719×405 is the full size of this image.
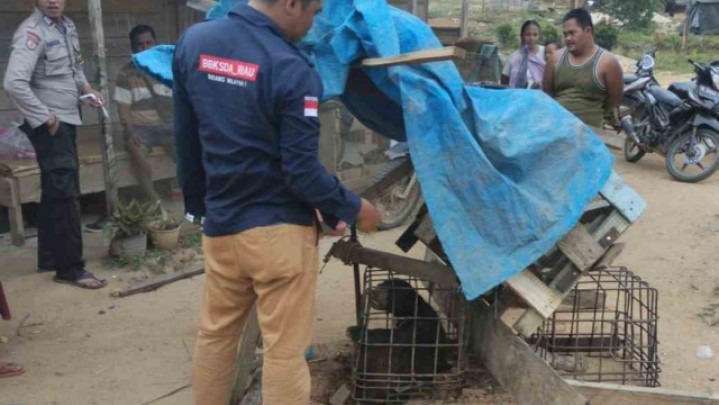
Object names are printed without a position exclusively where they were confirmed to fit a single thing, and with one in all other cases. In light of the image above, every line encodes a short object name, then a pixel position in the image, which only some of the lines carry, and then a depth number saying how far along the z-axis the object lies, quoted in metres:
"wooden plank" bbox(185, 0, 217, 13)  5.44
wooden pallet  3.03
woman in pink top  8.12
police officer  4.91
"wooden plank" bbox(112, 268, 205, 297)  5.23
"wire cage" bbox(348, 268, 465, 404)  3.51
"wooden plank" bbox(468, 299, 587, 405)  2.91
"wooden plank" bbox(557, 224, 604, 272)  3.03
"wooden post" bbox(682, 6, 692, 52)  22.33
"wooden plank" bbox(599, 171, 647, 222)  3.07
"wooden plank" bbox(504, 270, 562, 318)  3.01
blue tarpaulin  2.91
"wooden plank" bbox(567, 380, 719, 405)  2.93
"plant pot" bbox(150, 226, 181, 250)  6.02
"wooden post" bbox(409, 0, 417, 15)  8.60
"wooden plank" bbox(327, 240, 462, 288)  3.30
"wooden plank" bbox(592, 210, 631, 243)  3.11
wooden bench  5.74
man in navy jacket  2.54
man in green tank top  5.26
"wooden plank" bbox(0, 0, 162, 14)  6.71
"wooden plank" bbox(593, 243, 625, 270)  3.17
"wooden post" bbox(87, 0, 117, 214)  5.62
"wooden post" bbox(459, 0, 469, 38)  8.88
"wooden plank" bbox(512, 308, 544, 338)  3.09
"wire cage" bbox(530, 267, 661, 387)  3.66
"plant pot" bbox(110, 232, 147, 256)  5.83
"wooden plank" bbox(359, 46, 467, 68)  2.64
